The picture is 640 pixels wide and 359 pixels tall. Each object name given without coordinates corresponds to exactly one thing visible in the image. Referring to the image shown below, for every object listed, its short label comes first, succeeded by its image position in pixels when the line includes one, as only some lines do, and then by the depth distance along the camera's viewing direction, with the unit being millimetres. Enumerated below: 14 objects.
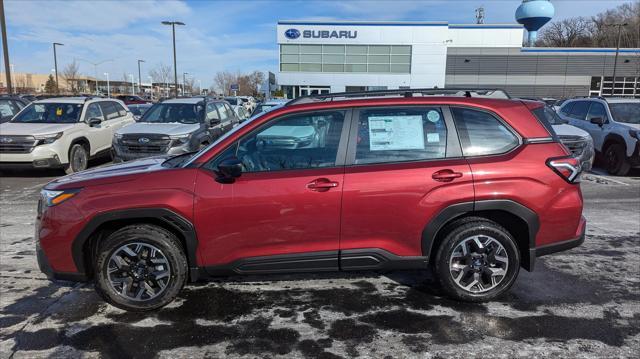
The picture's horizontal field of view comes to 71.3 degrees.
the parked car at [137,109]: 21758
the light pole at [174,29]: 34000
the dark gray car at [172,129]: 9422
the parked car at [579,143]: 8594
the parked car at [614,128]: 9812
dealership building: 48872
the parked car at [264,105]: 11854
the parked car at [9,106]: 12929
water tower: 58531
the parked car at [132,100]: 39094
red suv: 3572
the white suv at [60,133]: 9445
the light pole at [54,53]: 48938
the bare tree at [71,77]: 68706
